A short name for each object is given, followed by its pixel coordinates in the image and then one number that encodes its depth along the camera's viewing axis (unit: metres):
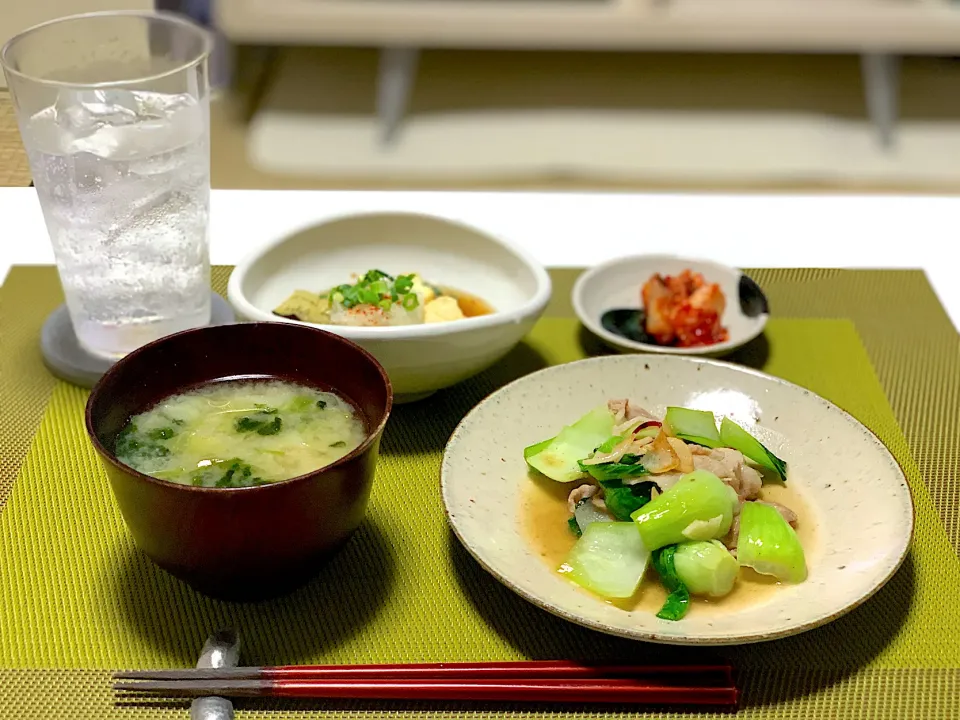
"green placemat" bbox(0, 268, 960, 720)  0.96
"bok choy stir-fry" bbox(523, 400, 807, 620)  1.01
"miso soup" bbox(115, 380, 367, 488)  1.02
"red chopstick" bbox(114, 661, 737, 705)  0.93
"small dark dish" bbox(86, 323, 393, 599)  0.91
